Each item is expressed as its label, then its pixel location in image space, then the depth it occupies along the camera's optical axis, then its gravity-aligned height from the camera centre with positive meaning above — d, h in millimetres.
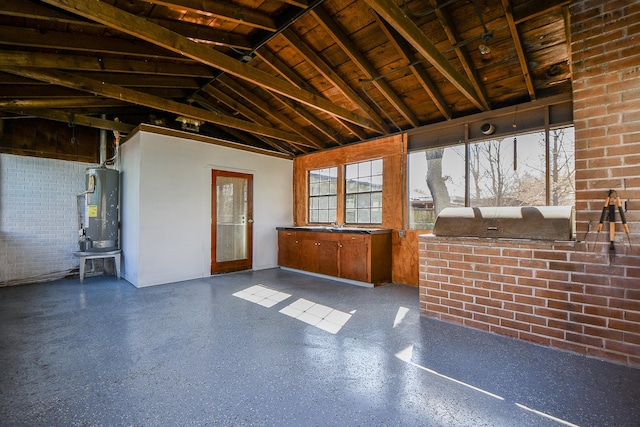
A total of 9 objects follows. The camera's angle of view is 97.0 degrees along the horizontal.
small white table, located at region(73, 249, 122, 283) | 4953 -719
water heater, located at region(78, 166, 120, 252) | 5082 +89
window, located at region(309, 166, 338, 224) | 6227 +479
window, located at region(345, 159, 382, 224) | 5477 +465
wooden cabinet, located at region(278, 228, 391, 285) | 4812 -706
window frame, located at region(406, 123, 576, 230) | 3613 +824
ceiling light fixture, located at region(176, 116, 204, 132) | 5266 +1778
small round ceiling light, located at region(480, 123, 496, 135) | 4102 +1266
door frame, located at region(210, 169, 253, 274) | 5691 -294
